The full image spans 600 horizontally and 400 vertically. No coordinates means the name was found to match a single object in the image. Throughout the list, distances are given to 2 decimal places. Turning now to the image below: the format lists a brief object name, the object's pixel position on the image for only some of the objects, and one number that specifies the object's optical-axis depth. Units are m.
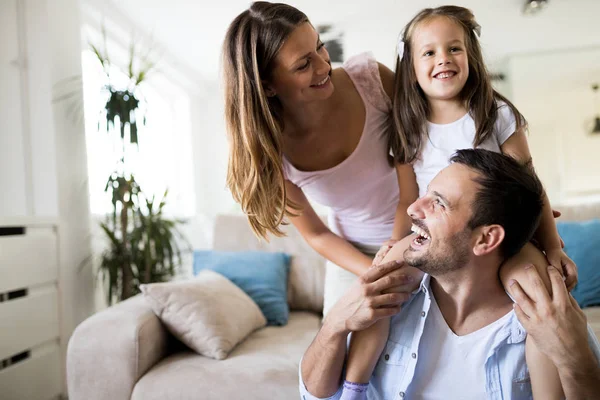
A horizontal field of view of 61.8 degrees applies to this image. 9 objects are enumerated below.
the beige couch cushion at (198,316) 1.92
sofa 1.70
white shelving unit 2.14
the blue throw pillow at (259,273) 2.46
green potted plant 2.95
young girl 1.29
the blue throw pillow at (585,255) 2.28
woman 1.25
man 1.08
